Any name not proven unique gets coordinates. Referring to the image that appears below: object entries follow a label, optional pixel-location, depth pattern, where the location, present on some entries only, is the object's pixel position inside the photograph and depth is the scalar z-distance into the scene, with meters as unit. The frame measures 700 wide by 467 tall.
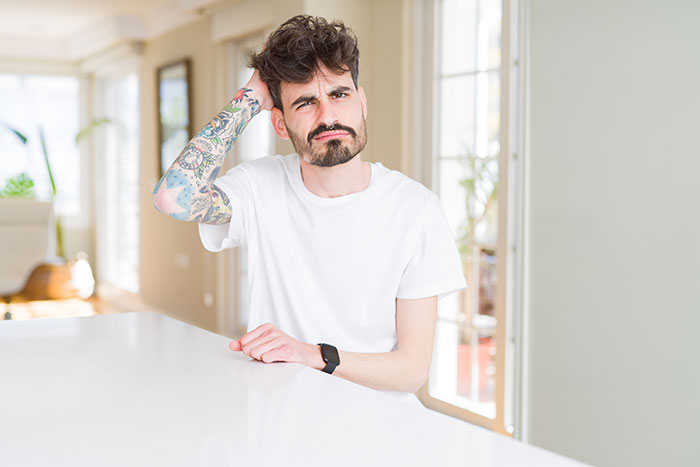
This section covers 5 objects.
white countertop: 0.76
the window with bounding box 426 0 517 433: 3.30
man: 1.57
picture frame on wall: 5.51
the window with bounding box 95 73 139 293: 6.90
